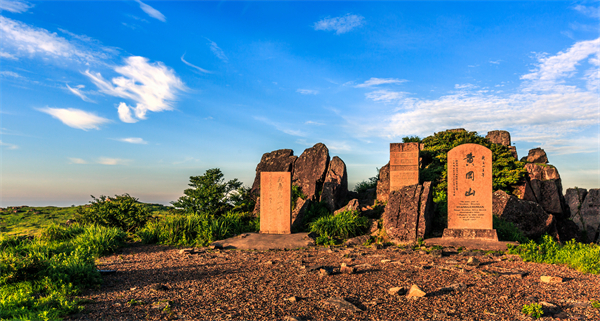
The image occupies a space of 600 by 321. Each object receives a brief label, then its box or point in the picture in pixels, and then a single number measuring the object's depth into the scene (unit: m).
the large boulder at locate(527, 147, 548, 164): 19.16
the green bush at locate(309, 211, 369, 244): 10.86
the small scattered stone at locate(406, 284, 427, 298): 4.62
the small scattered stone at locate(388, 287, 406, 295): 4.74
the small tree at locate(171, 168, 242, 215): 13.35
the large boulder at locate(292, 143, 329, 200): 15.84
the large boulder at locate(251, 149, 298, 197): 17.05
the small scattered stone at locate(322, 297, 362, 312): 4.09
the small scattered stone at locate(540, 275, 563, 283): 5.71
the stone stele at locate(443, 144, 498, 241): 10.45
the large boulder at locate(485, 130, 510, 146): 20.78
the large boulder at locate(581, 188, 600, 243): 14.98
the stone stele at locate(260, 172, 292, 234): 11.82
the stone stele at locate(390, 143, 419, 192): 15.55
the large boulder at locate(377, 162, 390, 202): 15.95
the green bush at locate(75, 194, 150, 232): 12.10
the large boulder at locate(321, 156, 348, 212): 14.88
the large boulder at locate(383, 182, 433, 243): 10.05
